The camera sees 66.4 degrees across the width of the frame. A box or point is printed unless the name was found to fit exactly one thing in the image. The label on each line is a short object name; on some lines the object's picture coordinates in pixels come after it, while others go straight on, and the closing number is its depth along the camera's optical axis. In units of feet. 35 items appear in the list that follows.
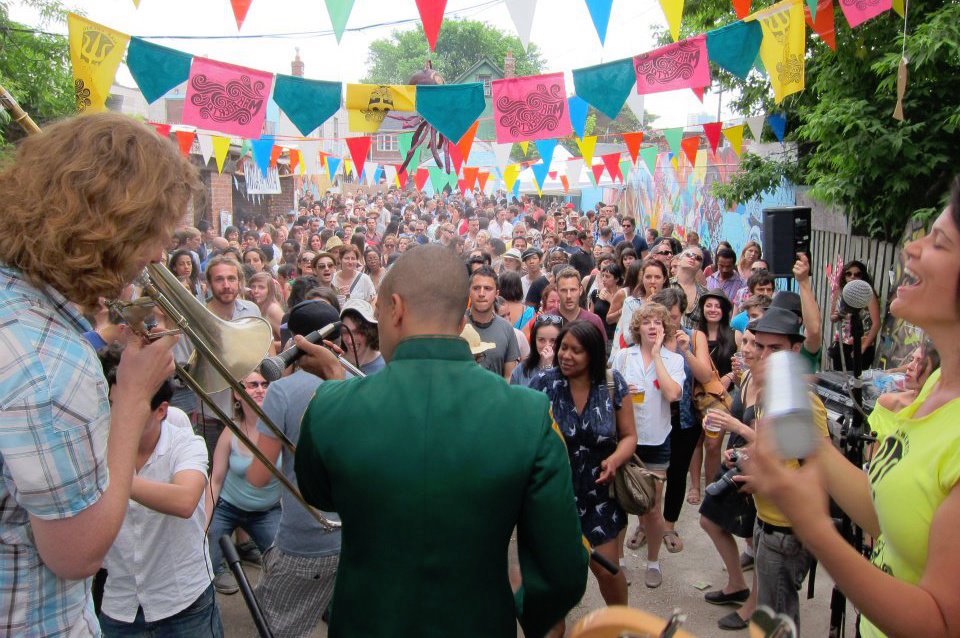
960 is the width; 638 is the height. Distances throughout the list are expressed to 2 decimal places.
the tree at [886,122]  21.54
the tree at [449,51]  226.99
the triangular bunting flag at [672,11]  18.52
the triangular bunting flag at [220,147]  42.97
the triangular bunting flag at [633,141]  38.83
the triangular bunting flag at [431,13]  17.74
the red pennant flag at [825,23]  20.86
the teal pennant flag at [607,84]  23.04
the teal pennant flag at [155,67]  21.20
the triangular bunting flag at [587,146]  39.78
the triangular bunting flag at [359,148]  40.14
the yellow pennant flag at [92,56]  20.06
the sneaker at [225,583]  15.08
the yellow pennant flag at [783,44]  20.75
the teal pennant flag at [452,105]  24.30
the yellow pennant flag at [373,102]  25.32
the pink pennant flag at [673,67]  22.16
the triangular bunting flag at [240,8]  17.53
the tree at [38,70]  44.47
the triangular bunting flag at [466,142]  36.34
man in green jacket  5.53
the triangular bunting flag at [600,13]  18.74
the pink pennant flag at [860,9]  18.81
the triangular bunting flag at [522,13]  18.56
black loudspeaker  18.92
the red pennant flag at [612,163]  55.99
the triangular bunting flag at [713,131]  36.17
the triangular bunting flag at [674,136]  39.27
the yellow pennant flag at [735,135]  37.83
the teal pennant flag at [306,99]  23.89
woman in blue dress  12.65
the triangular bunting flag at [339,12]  17.92
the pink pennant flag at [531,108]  25.35
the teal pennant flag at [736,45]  21.53
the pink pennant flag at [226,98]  22.49
